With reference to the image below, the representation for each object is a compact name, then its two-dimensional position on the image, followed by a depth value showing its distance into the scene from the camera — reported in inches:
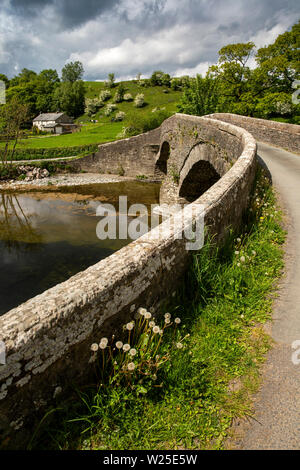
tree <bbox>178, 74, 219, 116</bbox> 1190.9
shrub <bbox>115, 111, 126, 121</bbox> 2558.1
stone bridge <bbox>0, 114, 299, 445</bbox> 68.5
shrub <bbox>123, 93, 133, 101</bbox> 3041.3
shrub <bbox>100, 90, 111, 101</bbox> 3240.7
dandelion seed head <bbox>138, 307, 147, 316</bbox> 98.7
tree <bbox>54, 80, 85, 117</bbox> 3152.1
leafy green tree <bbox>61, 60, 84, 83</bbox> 4119.1
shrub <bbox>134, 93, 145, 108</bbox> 2810.0
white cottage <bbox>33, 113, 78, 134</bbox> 2695.6
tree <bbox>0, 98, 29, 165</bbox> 1143.6
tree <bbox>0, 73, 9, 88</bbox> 3890.3
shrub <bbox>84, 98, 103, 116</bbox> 3078.2
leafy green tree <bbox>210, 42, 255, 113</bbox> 1122.7
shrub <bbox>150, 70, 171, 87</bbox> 3292.3
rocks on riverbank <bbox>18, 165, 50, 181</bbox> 1154.4
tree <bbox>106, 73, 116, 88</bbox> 3661.4
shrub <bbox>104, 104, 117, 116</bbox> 2888.8
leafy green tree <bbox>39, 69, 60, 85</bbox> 4151.1
